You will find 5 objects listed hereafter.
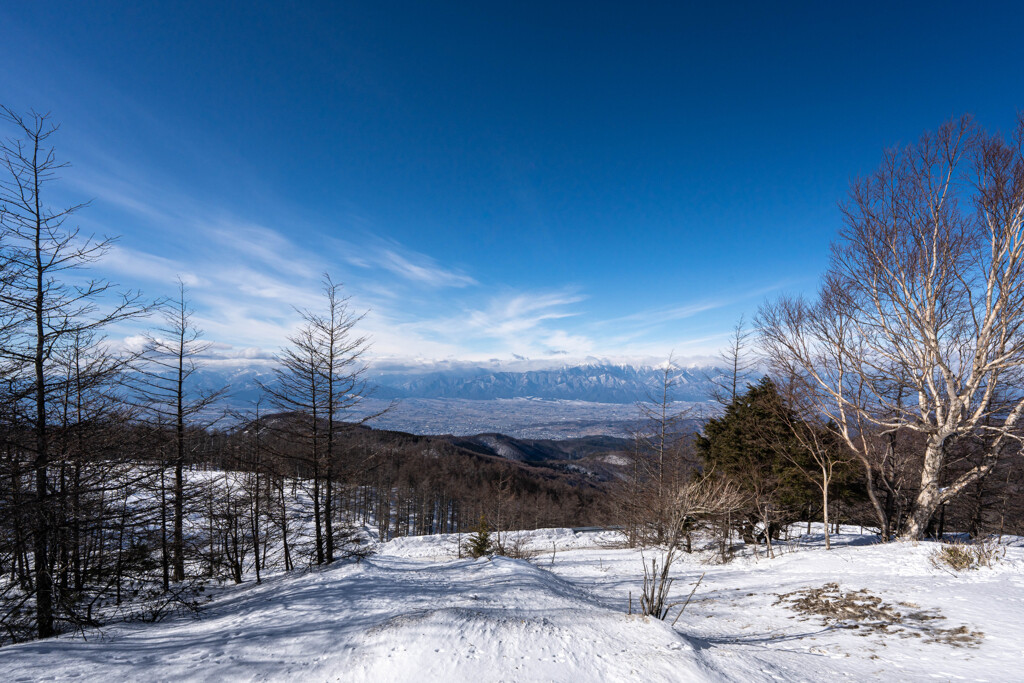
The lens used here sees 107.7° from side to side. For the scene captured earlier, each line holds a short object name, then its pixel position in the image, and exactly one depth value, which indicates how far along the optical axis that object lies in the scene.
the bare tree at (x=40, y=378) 7.46
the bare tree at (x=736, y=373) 20.51
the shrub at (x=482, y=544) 16.66
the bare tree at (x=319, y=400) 13.59
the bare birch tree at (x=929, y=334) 9.41
